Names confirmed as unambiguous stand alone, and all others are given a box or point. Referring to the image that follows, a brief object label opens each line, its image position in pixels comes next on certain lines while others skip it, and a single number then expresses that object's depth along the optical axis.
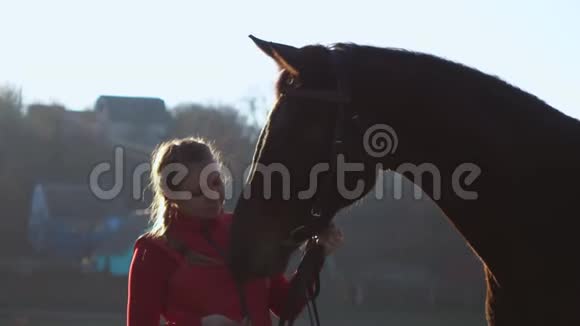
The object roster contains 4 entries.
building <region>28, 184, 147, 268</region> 77.56
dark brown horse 5.49
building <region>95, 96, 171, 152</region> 98.50
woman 6.84
